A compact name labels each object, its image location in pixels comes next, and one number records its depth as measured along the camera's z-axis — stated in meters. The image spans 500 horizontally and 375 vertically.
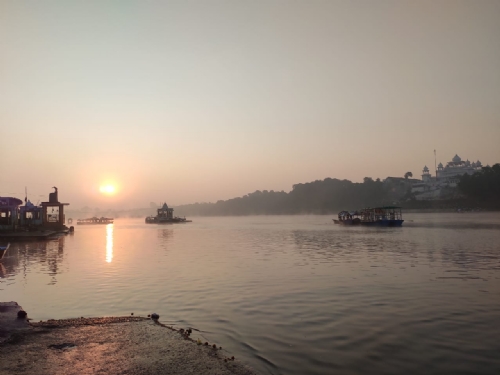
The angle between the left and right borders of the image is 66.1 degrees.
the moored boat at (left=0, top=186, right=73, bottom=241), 55.88
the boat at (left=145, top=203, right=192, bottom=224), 157.38
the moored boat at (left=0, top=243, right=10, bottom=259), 33.31
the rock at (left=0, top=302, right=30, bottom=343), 11.96
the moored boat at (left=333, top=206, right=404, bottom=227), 92.38
